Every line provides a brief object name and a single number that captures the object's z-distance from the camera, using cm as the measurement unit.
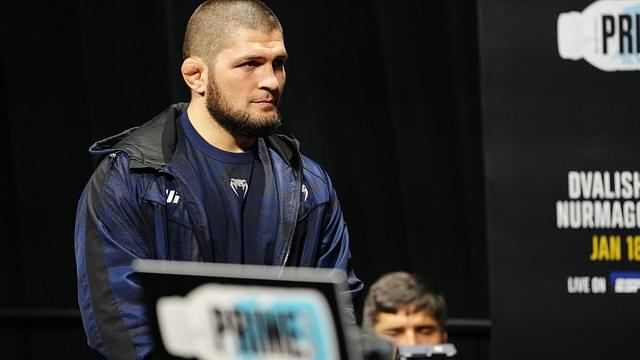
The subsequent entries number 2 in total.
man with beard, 708
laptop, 636
